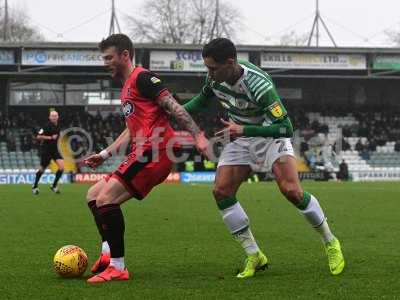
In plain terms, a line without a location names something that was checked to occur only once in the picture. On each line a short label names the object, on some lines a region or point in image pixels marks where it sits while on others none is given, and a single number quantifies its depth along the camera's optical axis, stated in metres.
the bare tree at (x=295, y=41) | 69.99
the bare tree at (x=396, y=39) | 66.62
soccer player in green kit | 6.44
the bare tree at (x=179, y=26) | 65.88
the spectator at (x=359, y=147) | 41.75
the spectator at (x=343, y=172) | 37.47
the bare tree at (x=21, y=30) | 64.44
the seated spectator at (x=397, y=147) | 41.97
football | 6.43
